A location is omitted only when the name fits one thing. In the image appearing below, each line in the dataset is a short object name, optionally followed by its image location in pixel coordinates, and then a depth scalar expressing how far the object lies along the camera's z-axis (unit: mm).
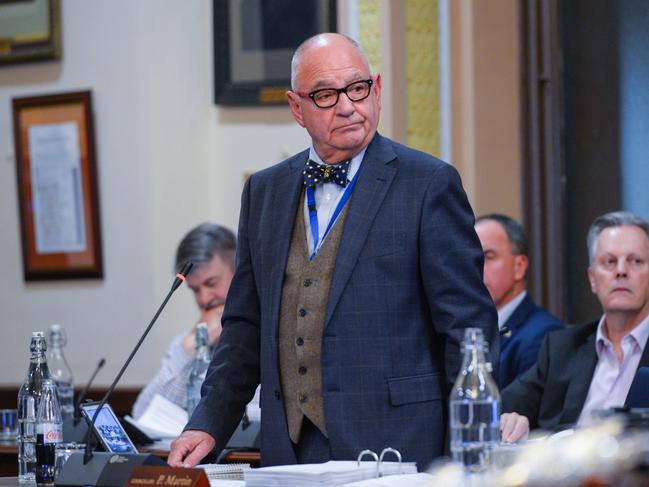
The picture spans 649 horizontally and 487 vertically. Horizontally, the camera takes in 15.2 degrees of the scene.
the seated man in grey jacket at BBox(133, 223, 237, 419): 9792
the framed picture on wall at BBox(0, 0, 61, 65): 12196
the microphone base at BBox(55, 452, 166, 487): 4680
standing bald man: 5243
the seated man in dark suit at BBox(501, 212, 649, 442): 7831
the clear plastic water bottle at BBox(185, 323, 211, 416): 8845
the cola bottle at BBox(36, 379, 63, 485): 5528
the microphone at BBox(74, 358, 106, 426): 8274
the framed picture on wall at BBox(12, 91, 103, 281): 12134
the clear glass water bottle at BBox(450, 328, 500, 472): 4253
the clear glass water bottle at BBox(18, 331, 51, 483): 5925
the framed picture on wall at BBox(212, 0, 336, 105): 11734
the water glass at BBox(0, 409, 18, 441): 9076
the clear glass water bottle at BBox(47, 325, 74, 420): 9654
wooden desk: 8251
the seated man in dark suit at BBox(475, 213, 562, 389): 8891
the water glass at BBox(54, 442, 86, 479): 5566
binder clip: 4507
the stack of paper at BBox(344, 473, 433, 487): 4268
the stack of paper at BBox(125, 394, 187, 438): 8644
